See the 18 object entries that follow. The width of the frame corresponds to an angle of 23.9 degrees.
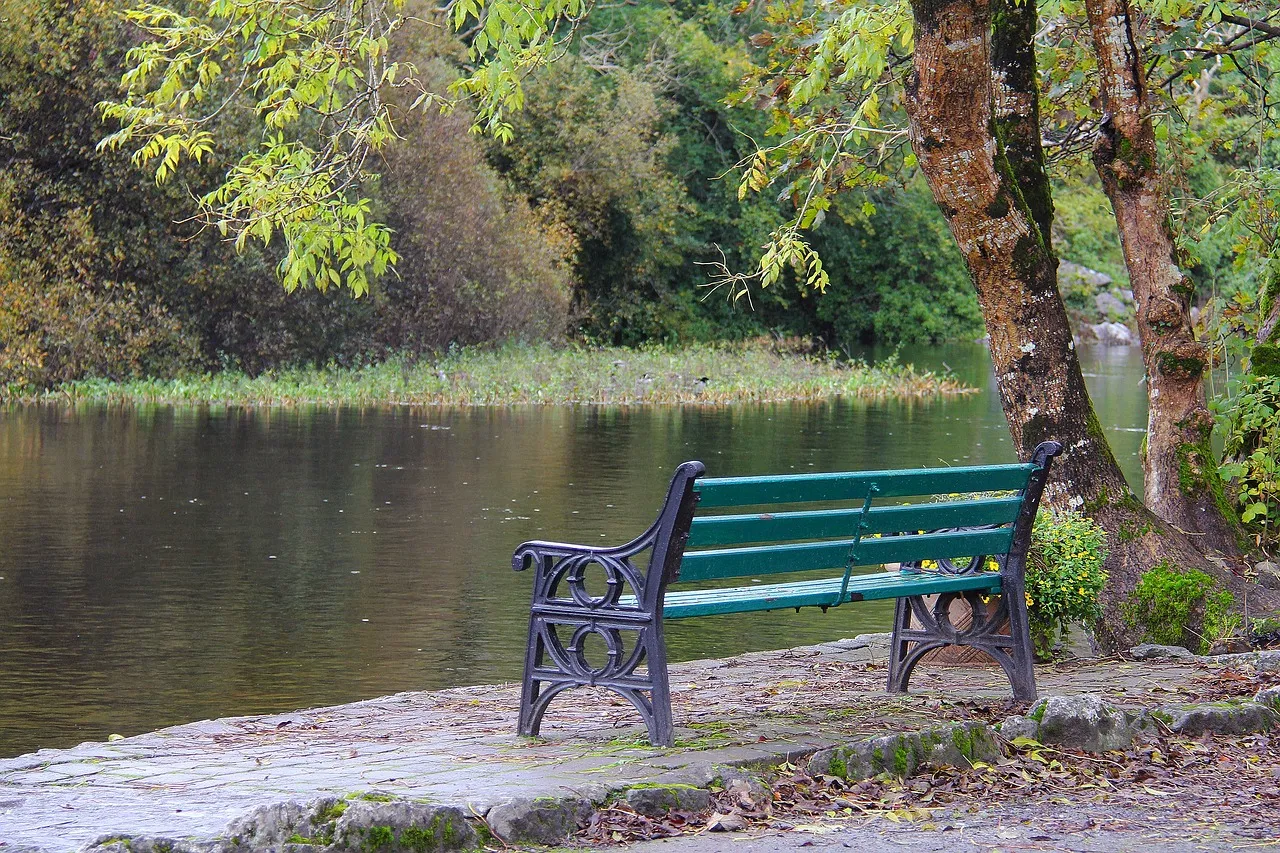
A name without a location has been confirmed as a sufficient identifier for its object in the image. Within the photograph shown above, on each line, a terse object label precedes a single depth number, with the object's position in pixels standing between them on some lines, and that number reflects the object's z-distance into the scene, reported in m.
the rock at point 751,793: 9.28
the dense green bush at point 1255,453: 17.56
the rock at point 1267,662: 13.53
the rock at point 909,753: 9.95
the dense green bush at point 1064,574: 14.59
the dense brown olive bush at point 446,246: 66.00
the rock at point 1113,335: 117.16
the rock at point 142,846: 7.62
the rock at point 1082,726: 10.84
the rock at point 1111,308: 119.72
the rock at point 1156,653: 14.80
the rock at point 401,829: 8.09
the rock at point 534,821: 8.51
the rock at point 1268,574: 16.42
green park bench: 10.41
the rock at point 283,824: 7.95
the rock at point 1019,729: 10.79
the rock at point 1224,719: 11.38
